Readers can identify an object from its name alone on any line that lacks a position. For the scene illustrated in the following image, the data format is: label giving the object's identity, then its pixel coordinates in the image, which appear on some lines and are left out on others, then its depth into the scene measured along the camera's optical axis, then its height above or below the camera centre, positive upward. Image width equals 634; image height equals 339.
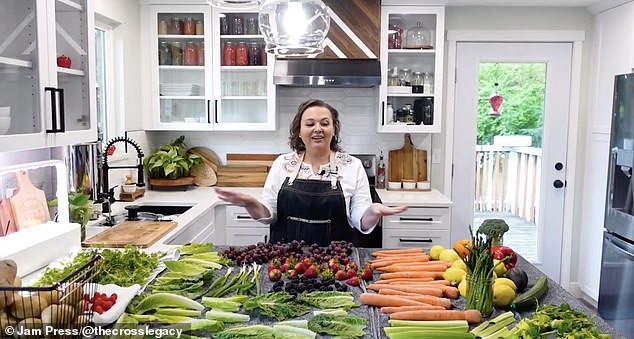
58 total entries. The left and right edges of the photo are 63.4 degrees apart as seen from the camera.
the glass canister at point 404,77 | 4.17 +0.41
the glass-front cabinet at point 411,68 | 4.05 +0.48
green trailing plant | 4.13 -0.30
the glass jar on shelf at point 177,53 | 4.18 +0.58
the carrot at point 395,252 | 2.20 -0.54
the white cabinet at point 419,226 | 3.84 -0.74
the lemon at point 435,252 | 2.14 -0.52
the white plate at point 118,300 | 1.47 -0.54
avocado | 1.79 -0.52
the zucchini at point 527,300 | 1.66 -0.56
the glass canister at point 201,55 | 4.15 +0.56
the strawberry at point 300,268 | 1.90 -0.52
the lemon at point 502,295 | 1.65 -0.54
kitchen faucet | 3.14 -0.37
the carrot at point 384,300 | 1.64 -0.56
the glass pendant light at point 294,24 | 2.02 +0.41
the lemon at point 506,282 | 1.69 -0.51
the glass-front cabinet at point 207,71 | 4.12 +0.44
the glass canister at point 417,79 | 4.18 +0.40
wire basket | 1.25 -0.47
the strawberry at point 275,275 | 1.88 -0.55
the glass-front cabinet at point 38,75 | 1.90 +0.19
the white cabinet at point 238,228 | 3.94 -0.79
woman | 2.79 -0.36
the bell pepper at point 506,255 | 1.93 -0.48
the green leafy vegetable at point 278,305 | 1.56 -0.56
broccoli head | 2.07 -0.41
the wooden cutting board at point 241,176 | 4.42 -0.43
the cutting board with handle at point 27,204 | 2.19 -0.36
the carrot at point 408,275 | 1.89 -0.54
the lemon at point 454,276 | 1.84 -0.53
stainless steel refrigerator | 3.22 -0.58
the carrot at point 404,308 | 1.58 -0.56
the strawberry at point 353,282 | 1.84 -0.55
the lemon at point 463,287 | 1.74 -0.55
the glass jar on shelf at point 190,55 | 4.16 +0.56
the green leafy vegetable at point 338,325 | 1.45 -0.57
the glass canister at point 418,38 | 4.11 +0.72
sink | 3.11 -0.58
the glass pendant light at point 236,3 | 2.03 +0.49
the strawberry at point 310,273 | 1.86 -0.53
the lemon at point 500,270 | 1.85 -0.51
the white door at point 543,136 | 4.35 -0.06
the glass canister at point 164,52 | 4.16 +0.59
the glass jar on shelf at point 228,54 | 4.16 +0.58
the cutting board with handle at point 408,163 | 4.43 -0.30
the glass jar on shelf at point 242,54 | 4.16 +0.58
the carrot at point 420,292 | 1.73 -0.55
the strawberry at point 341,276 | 1.89 -0.55
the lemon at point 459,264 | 1.91 -0.51
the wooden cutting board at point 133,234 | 2.50 -0.57
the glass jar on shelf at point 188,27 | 4.14 +0.79
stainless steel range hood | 3.89 +0.41
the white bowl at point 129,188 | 3.74 -0.47
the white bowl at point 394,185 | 4.34 -0.49
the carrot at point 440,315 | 1.52 -0.56
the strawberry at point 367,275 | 1.91 -0.55
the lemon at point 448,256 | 2.04 -0.51
